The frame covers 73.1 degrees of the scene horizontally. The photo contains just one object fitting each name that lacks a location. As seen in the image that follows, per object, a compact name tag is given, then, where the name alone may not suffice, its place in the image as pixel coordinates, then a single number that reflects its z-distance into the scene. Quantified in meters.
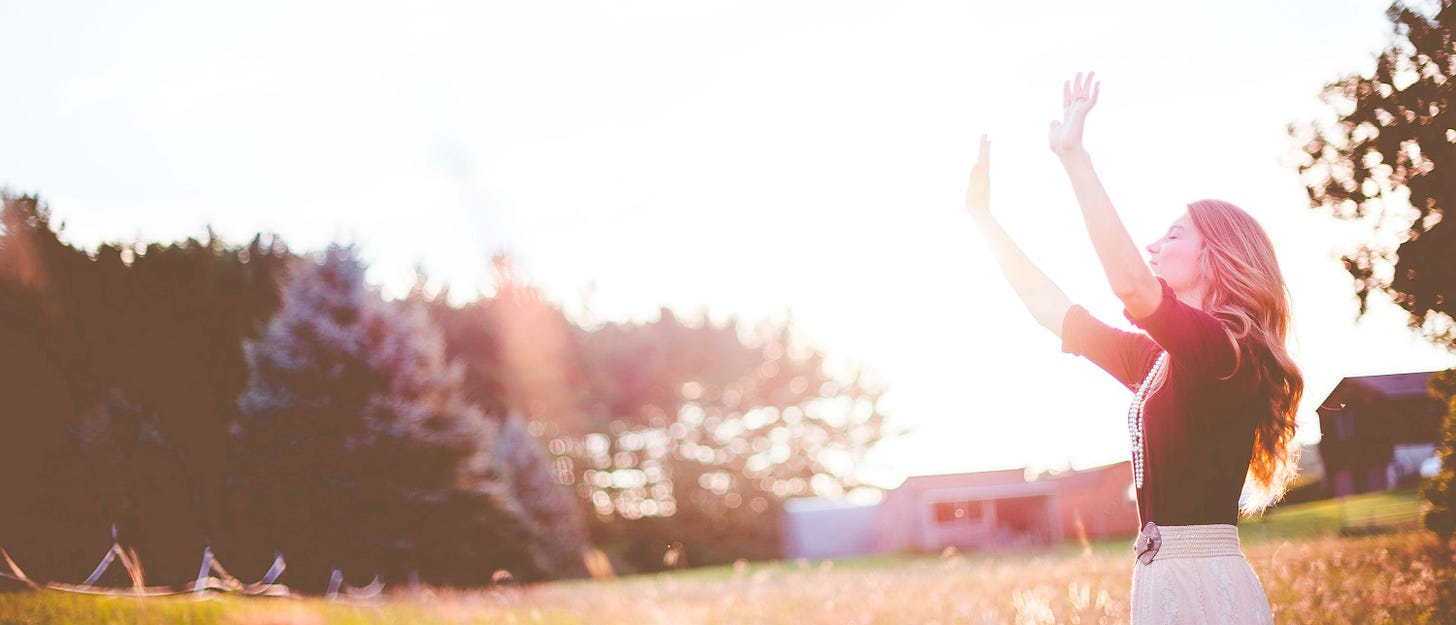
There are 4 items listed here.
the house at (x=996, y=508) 41.50
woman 2.26
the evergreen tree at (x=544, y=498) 25.48
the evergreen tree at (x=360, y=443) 18.16
